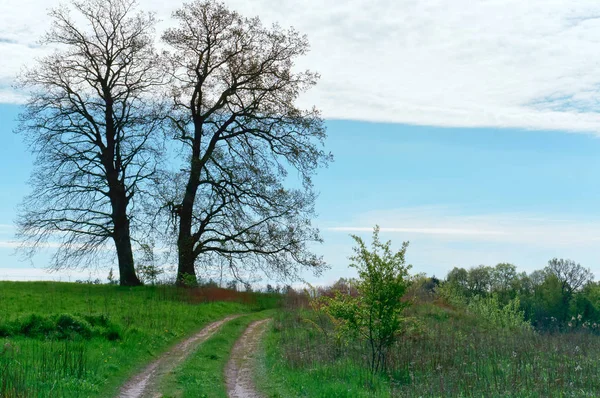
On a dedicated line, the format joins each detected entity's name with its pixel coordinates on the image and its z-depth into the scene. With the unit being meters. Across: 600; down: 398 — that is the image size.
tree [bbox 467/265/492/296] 83.50
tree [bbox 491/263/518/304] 83.06
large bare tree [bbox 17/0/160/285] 34.69
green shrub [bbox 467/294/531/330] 28.41
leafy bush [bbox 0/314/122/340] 18.48
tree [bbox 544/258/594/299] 76.81
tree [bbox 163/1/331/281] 35.19
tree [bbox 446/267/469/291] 84.02
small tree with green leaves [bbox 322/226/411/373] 15.50
